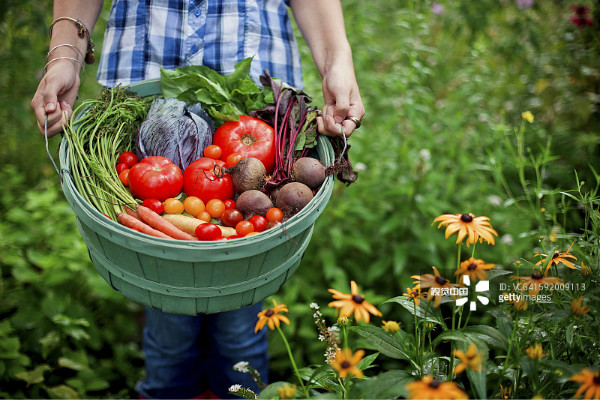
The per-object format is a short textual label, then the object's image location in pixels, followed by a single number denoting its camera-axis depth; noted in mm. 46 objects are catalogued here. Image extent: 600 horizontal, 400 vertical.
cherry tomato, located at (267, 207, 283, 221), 1325
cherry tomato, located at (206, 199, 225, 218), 1431
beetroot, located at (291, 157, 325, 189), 1411
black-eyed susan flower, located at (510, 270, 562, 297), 1062
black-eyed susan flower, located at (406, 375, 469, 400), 774
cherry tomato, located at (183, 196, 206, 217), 1432
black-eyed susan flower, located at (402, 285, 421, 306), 1065
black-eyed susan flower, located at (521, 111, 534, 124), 1826
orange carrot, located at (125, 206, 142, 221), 1361
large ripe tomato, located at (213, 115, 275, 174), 1557
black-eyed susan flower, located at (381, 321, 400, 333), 981
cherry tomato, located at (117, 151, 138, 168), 1551
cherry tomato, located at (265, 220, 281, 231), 1285
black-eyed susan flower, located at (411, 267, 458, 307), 1036
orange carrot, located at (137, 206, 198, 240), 1290
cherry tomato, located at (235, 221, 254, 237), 1273
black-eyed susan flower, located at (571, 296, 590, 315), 958
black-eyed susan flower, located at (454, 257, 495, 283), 1003
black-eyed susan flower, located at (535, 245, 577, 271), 1086
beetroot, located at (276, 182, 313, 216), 1346
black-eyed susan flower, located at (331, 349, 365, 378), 846
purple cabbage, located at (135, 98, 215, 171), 1514
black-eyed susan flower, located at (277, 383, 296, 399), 879
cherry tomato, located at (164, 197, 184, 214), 1424
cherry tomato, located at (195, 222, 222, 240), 1249
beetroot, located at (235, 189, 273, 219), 1366
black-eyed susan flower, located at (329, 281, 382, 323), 936
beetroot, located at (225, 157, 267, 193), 1435
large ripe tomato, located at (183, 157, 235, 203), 1459
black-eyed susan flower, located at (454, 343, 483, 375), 824
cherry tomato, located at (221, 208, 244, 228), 1366
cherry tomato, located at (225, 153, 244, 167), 1521
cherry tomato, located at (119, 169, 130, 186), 1491
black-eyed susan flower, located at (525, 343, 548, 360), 912
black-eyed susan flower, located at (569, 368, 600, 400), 774
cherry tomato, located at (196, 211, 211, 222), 1416
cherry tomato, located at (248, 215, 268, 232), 1300
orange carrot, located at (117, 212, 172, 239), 1248
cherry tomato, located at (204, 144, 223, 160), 1574
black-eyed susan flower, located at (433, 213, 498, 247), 1080
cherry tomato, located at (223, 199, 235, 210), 1486
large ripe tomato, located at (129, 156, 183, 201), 1413
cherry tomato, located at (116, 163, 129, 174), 1520
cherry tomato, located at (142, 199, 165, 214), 1398
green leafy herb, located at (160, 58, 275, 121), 1589
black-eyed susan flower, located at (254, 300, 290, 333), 973
